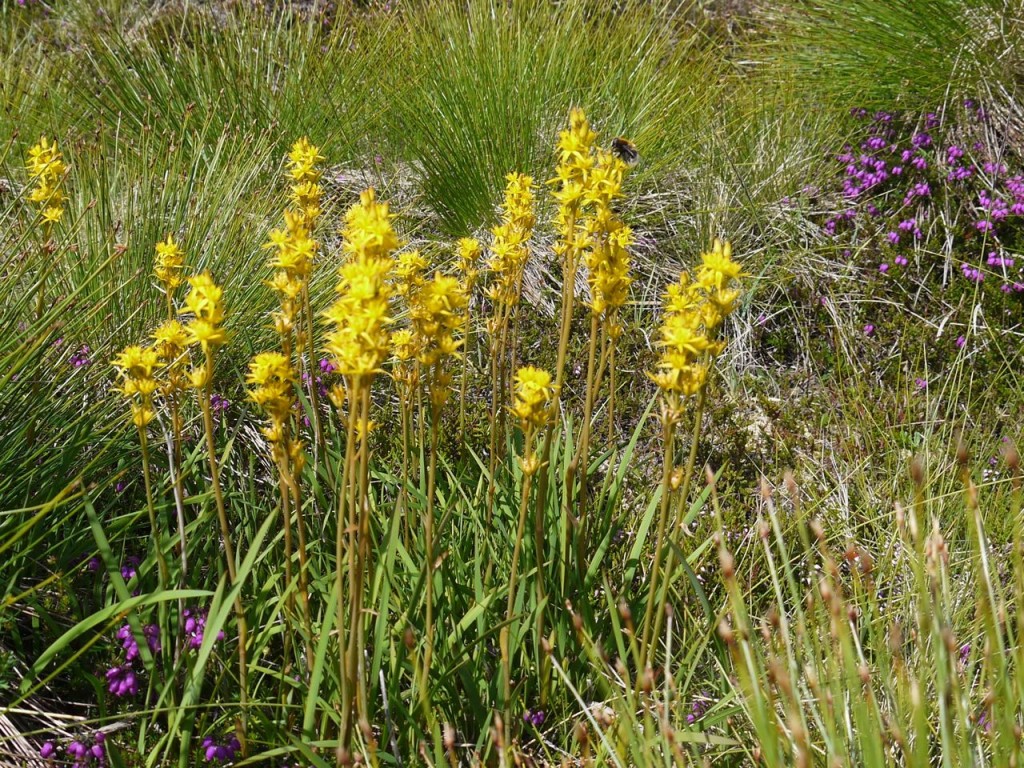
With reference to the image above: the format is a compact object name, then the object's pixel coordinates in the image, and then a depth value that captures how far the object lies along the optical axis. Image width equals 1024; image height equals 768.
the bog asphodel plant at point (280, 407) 0.51
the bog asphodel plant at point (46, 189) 0.68
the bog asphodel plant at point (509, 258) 0.64
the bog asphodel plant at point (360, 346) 0.44
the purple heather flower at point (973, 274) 1.19
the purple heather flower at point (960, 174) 1.28
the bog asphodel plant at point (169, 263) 0.58
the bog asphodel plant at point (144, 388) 0.52
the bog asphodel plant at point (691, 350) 0.51
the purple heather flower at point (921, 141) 1.33
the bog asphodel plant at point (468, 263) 0.66
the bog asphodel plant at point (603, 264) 0.56
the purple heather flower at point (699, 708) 0.65
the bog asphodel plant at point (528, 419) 0.52
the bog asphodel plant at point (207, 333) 0.51
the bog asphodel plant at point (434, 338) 0.52
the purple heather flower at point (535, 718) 0.61
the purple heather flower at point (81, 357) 0.78
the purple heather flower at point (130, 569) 0.65
